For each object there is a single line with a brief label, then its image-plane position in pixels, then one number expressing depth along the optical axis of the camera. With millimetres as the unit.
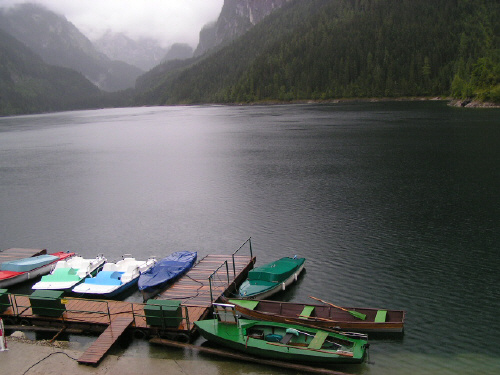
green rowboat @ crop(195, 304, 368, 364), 20641
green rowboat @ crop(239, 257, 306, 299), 28688
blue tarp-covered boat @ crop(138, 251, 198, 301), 29891
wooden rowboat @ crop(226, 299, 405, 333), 23453
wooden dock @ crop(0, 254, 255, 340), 24750
